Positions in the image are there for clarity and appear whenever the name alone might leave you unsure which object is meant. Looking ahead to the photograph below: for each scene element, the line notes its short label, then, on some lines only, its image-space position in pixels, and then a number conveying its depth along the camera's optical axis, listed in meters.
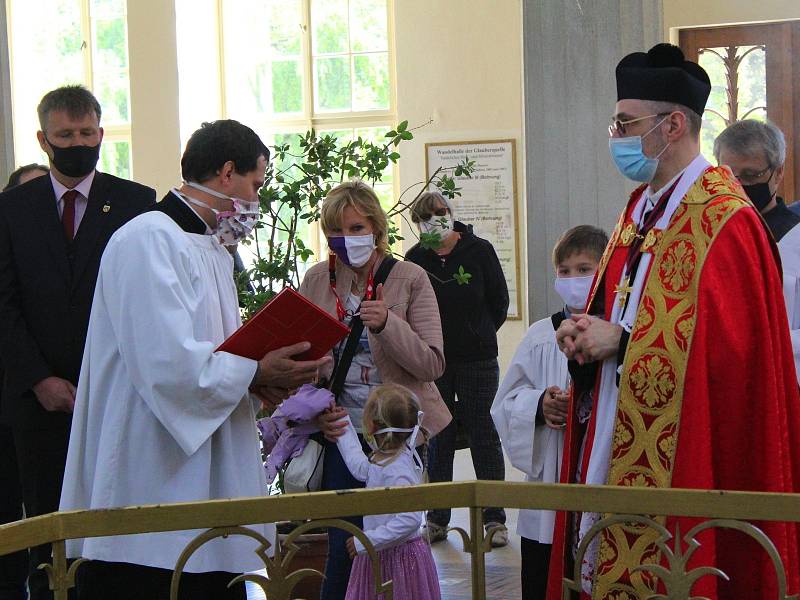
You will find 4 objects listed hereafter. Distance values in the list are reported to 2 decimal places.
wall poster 10.37
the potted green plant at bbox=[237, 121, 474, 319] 5.12
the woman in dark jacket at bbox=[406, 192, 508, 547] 6.41
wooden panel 9.03
